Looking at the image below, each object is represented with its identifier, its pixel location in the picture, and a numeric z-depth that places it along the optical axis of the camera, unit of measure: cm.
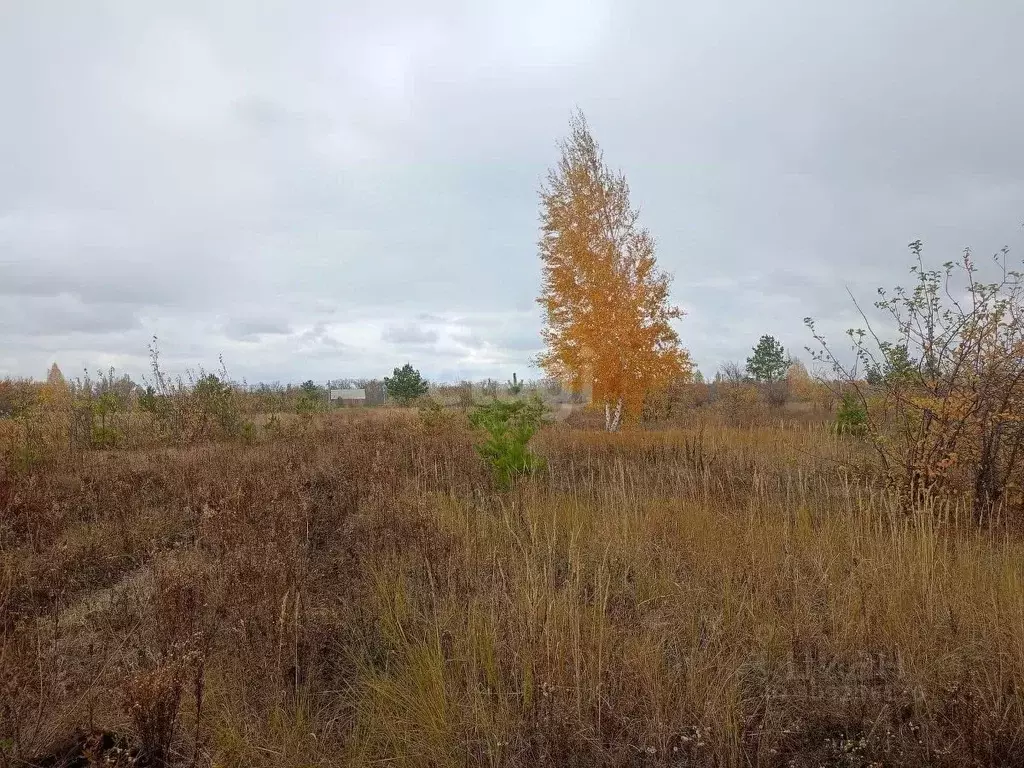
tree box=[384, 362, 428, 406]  2721
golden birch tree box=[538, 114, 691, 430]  1330
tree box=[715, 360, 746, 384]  2768
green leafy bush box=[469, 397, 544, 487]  620
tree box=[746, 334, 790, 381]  3284
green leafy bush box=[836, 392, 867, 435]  1013
